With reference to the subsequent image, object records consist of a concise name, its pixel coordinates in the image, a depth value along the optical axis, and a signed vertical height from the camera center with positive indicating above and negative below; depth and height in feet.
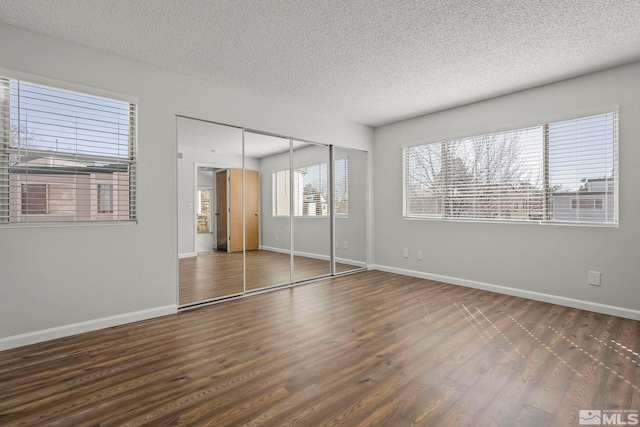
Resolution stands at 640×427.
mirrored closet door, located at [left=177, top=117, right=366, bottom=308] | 12.14 +0.02
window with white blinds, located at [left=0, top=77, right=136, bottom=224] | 8.45 +1.64
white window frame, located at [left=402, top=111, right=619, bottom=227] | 10.81 +1.45
